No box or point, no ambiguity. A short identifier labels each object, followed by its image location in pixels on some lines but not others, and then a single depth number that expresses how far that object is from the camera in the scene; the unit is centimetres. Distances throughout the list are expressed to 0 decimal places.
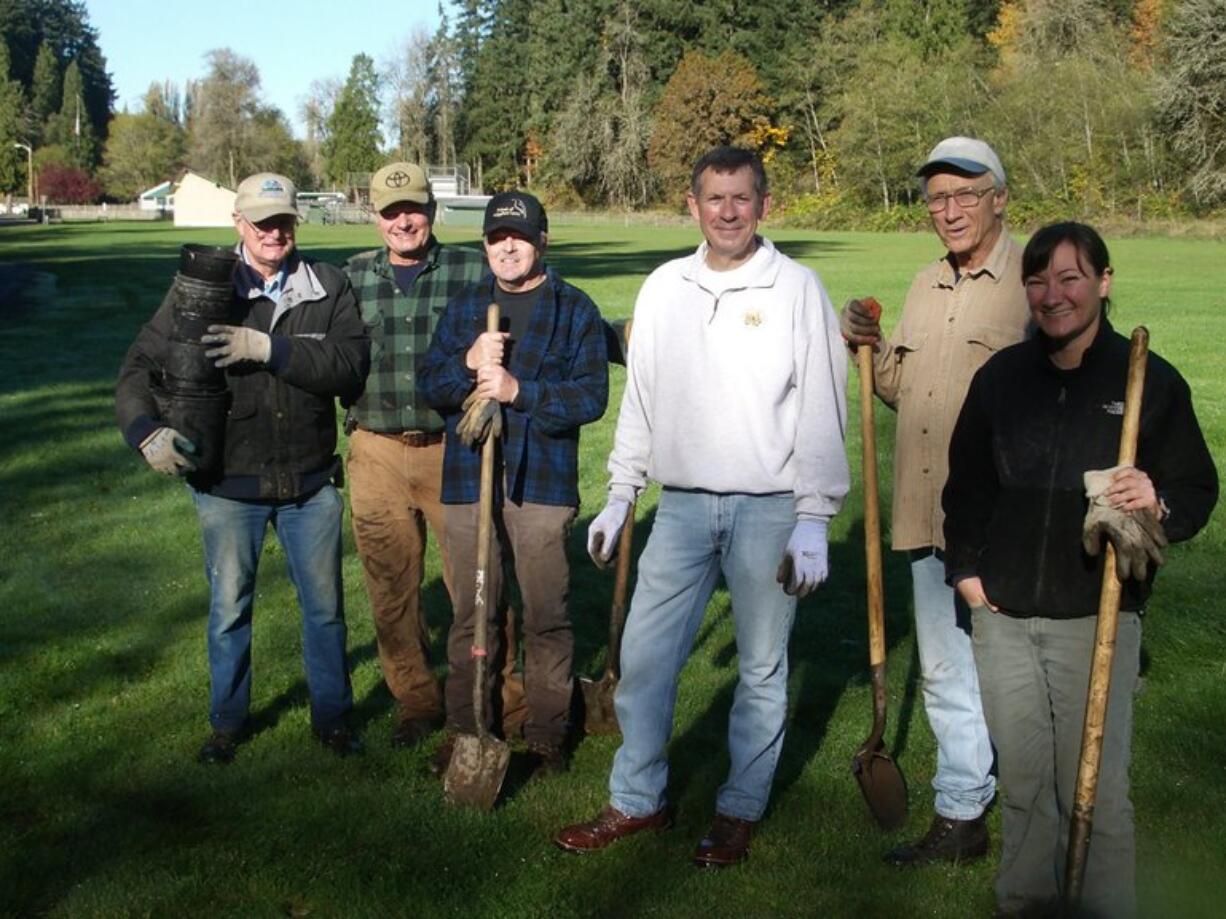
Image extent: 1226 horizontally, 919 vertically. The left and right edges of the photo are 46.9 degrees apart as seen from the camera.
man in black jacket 541
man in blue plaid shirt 534
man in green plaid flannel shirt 589
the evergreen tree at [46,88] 15488
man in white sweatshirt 458
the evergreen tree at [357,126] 12456
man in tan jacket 462
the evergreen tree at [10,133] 12169
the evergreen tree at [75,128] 14100
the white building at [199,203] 9812
